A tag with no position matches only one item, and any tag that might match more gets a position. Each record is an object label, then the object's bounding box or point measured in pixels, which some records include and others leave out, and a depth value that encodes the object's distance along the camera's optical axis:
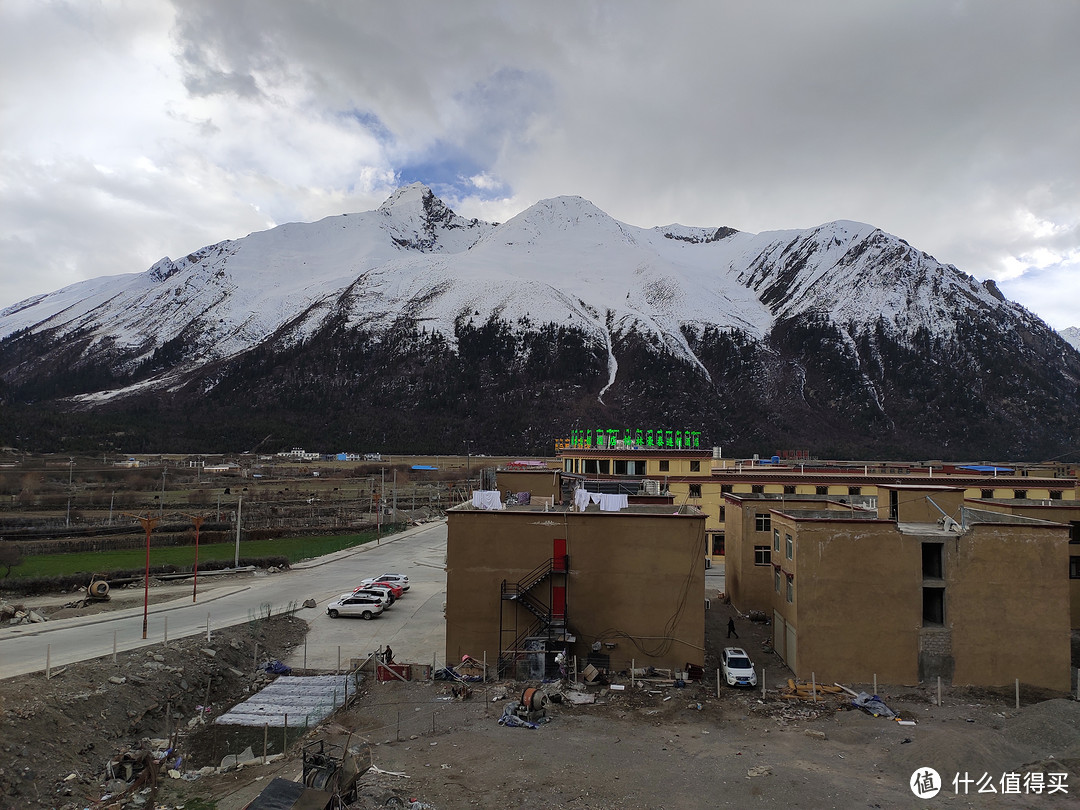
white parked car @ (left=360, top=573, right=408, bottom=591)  41.25
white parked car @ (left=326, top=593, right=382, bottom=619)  35.06
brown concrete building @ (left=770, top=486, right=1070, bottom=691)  24.41
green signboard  65.81
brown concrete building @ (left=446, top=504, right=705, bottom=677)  25.50
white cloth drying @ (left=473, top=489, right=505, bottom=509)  27.82
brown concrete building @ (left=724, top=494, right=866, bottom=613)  35.50
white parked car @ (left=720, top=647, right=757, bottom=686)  24.19
